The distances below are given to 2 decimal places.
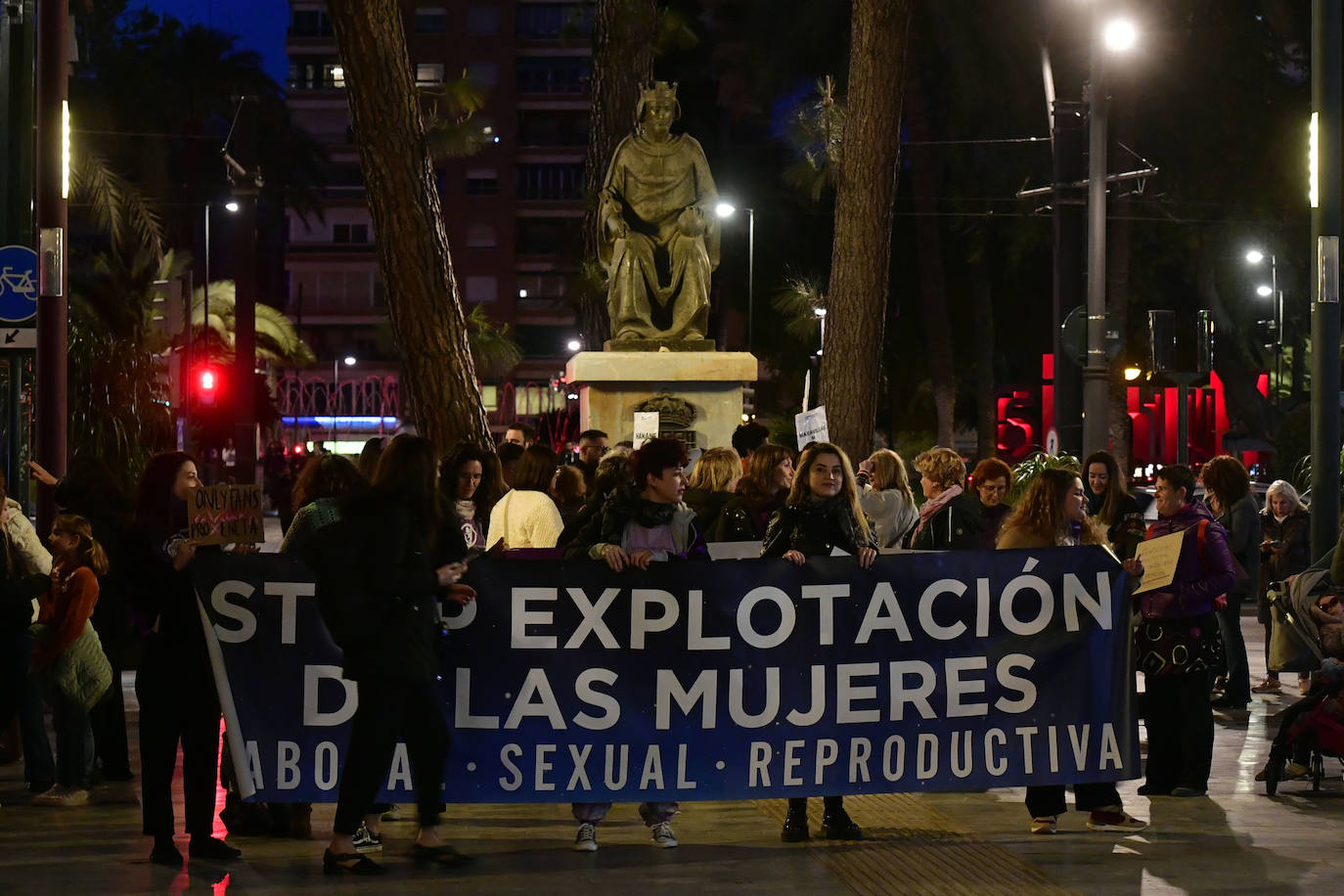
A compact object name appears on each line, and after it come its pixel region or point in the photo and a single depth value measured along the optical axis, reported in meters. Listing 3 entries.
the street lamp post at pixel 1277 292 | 40.91
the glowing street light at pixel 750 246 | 48.91
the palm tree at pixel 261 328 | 47.84
